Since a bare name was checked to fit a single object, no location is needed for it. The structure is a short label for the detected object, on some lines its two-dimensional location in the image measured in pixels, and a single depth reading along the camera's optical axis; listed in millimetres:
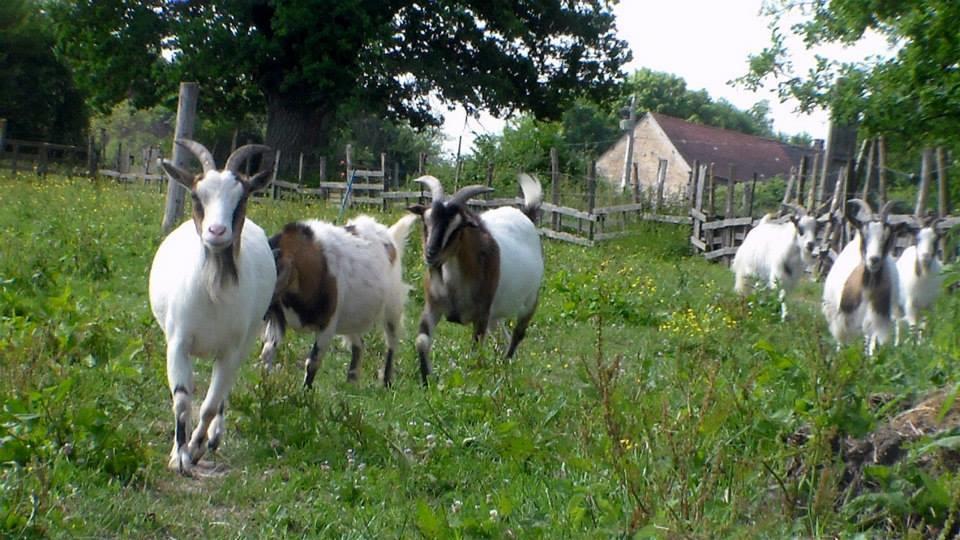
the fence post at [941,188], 17016
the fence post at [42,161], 29177
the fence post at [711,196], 25098
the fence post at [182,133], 12000
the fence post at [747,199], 24000
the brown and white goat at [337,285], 8172
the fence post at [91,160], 31703
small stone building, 55938
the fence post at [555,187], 25750
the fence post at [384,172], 26953
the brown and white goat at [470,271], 8961
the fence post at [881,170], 18047
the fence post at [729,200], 24797
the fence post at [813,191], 18984
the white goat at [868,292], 11203
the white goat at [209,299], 5852
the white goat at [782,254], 16250
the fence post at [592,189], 24862
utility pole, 53188
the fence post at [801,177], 20816
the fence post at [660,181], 27422
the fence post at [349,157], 26003
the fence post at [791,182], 24109
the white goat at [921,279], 12273
